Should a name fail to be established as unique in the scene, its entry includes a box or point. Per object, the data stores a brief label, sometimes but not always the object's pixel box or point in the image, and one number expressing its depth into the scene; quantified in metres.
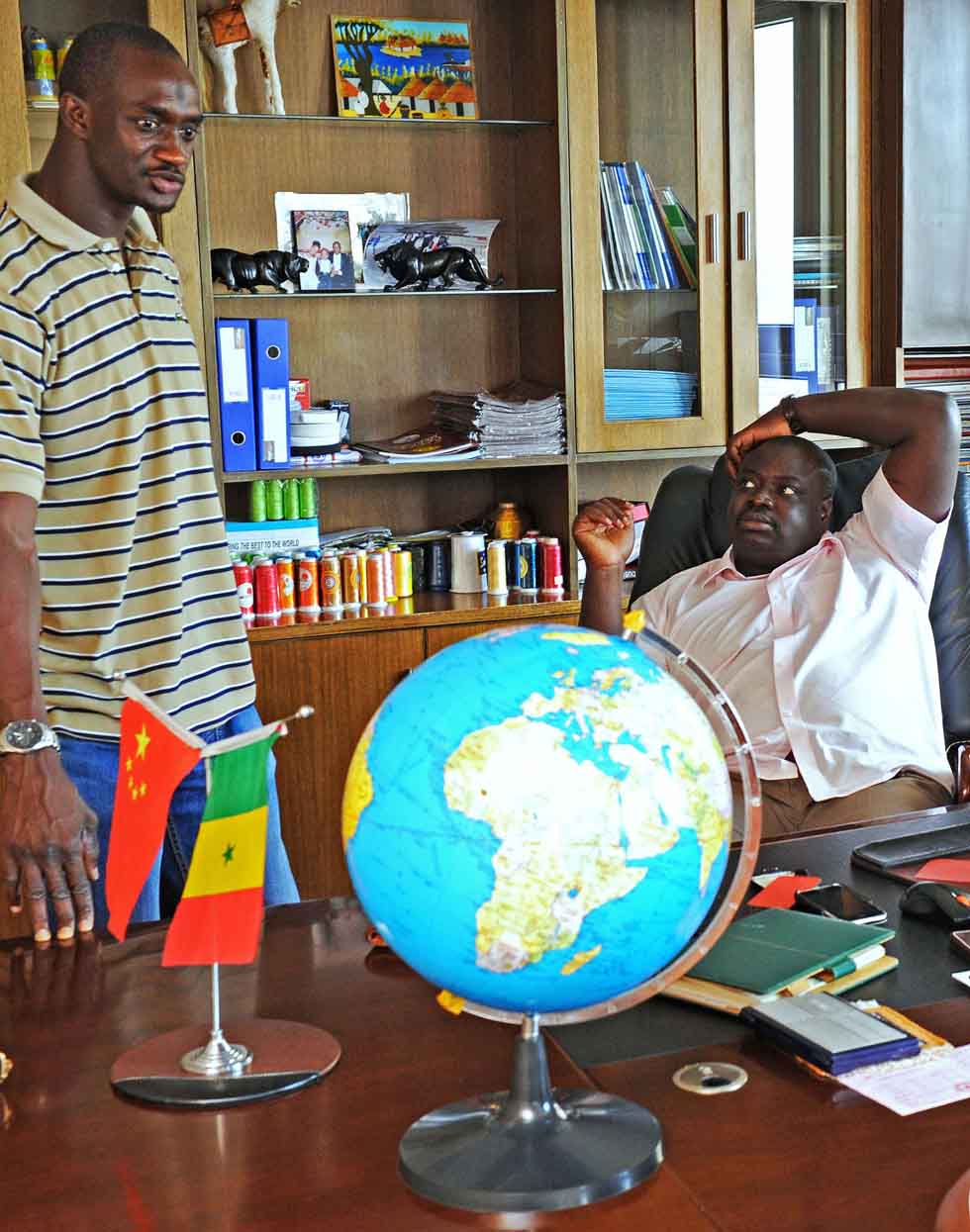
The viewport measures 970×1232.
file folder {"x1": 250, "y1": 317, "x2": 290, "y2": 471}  3.31
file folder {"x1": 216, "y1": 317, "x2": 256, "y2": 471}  3.28
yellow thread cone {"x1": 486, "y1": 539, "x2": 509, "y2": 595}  3.56
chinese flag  1.16
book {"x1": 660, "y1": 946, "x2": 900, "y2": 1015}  1.29
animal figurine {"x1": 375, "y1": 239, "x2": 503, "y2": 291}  3.51
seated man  2.39
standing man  1.87
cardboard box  3.39
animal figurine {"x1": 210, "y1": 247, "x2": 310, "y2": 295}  3.33
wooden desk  0.99
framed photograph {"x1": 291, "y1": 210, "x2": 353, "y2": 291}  3.53
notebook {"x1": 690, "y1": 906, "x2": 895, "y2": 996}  1.33
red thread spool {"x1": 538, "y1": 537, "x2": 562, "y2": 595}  3.58
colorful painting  3.53
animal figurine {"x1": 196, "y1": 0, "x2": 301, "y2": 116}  3.27
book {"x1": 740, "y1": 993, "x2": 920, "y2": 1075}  1.17
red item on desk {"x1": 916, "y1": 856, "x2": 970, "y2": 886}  1.62
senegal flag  1.13
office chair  2.57
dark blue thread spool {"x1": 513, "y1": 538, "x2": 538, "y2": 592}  3.59
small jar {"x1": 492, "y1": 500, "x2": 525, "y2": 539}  3.69
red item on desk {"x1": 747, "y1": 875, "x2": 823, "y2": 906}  1.55
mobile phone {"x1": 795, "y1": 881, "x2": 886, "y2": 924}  1.49
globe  0.93
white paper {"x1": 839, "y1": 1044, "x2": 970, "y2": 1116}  1.11
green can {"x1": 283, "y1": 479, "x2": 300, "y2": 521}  3.46
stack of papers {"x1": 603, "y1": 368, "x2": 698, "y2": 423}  3.61
